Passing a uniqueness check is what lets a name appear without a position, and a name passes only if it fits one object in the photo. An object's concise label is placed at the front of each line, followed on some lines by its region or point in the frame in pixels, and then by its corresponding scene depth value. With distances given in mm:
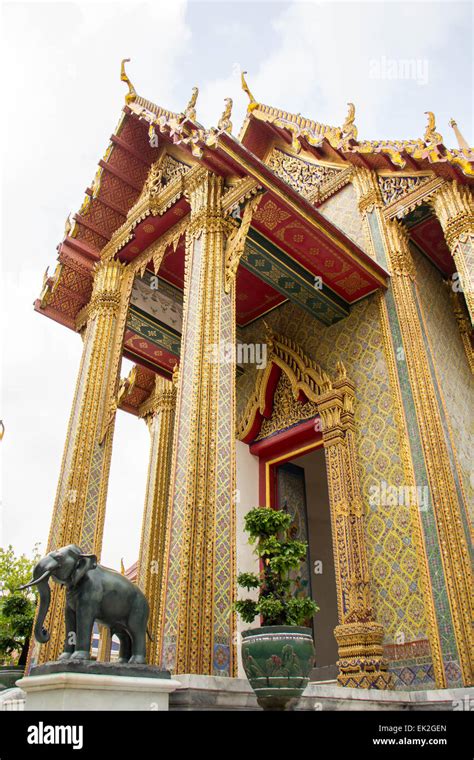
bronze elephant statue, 2908
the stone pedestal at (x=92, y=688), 2561
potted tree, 2883
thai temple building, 4688
